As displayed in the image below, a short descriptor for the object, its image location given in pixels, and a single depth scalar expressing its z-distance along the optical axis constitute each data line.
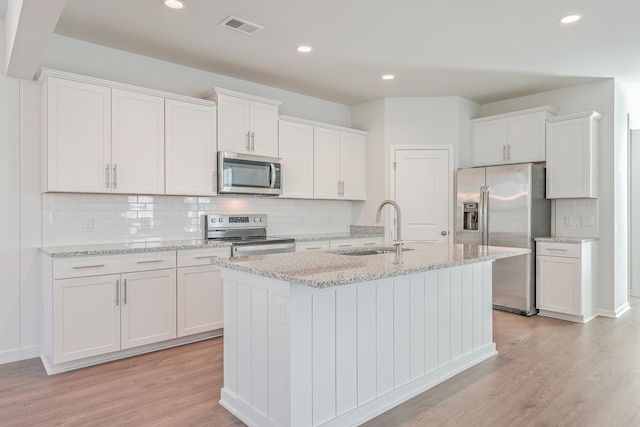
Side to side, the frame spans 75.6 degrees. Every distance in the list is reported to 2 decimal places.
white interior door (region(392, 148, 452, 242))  5.27
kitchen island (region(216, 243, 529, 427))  2.00
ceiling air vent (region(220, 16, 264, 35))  3.16
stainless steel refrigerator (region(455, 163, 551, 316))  4.54
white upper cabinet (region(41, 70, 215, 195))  3.18
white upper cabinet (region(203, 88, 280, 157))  4.07
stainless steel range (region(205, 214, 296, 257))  3.93
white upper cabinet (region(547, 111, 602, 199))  4.45
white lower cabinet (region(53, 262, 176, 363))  2.97
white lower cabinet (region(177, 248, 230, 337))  3.53
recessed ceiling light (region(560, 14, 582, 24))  3.07
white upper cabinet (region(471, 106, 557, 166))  4.79
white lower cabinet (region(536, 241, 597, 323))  4.32
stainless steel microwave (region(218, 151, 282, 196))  4.04
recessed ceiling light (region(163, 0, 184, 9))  2.87
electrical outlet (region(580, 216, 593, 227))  4.66
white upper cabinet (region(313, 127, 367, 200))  5.05
